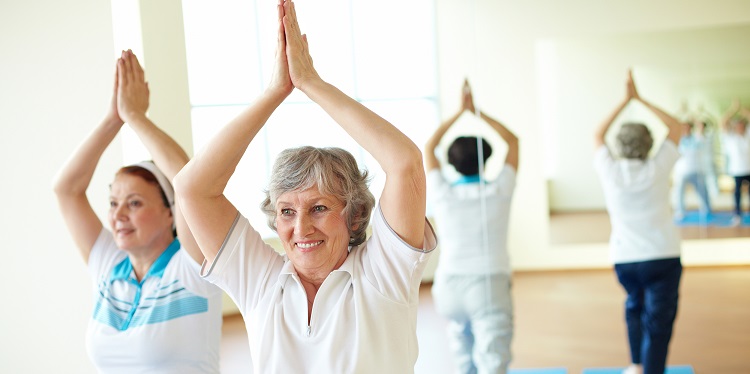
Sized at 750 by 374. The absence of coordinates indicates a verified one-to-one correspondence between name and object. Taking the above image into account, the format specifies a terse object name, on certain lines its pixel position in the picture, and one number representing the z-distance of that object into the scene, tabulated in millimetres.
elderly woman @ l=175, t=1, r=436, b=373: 1395
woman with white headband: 1900
